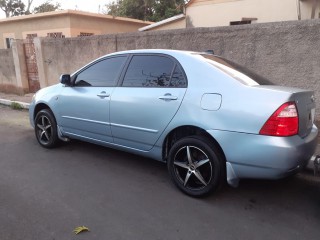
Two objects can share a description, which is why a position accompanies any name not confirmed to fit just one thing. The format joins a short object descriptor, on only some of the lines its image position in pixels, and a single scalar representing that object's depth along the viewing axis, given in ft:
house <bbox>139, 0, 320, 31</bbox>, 36.35
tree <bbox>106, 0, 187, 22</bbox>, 72.79
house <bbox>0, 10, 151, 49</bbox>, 48.32
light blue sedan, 9.62
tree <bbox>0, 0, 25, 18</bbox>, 124.18
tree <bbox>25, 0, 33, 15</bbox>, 127.44
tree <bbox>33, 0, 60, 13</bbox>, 129.90
